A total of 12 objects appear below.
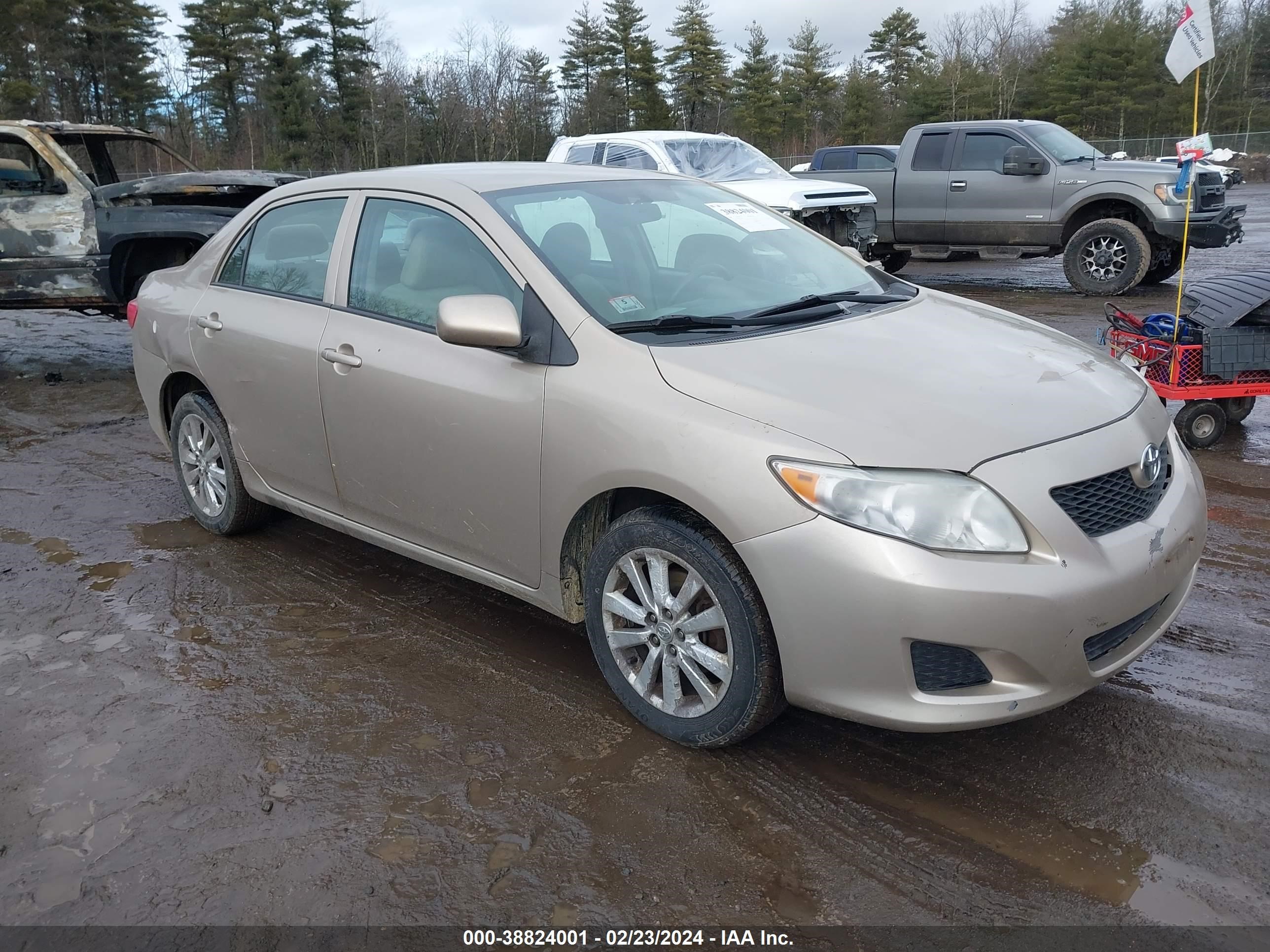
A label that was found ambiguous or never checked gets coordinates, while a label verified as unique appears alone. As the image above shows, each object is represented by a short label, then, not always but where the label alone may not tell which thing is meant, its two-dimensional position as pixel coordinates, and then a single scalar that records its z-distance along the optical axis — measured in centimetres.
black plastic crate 559
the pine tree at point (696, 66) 5597
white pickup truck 1118
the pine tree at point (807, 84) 5553
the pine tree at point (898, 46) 5844
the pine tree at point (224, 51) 4728
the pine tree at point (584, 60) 5562
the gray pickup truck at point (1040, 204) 1185
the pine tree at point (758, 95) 5516
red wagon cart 576
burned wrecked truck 880
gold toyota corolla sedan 262
